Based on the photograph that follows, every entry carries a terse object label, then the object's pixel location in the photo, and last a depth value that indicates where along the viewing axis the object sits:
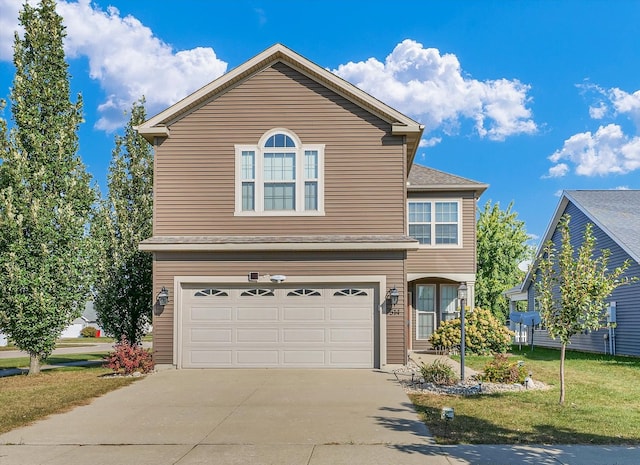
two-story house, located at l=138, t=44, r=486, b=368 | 15.85
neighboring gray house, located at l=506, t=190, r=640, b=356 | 21.05
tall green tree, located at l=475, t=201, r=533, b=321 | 41.09
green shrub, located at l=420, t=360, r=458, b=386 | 12.86
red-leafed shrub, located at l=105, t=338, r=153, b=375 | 15.13
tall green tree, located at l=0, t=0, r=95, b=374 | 15.99
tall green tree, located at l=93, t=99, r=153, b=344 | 19.33
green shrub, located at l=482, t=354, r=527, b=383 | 12.86
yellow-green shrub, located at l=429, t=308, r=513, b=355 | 19.81
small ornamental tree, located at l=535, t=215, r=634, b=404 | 10.63
